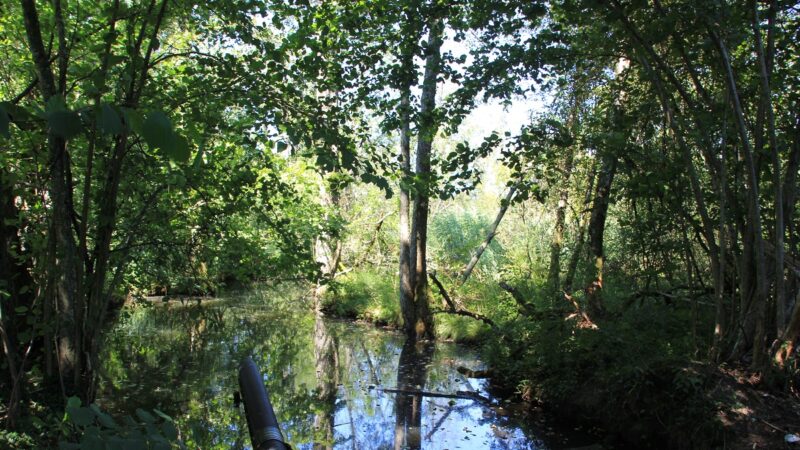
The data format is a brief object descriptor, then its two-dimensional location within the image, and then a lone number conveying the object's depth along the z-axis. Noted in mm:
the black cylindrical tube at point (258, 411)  1970
